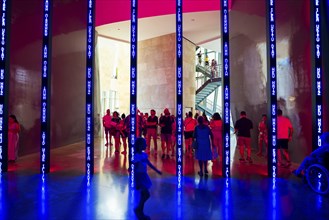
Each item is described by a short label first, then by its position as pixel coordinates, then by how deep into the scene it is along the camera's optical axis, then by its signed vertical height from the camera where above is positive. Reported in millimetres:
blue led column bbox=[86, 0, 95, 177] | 6961 +751
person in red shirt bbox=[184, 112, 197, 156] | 9705 -446
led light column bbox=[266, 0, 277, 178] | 6785 +788
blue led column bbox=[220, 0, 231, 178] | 6879 +597
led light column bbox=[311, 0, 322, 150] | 6547 +1136
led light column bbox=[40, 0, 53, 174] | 7059 +702
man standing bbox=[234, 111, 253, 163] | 8469 -481
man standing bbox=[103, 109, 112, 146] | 11469 -276
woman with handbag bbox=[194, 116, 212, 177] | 6859 -723
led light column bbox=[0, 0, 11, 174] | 7316 +983
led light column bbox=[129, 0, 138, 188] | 6574 +1046
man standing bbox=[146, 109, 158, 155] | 10031 -432
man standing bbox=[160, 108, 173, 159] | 9523 -404
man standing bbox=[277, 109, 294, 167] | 7793 -498
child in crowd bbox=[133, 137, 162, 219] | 4066 -973
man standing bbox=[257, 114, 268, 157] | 9652 -755
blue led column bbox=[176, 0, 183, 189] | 6723 +697
